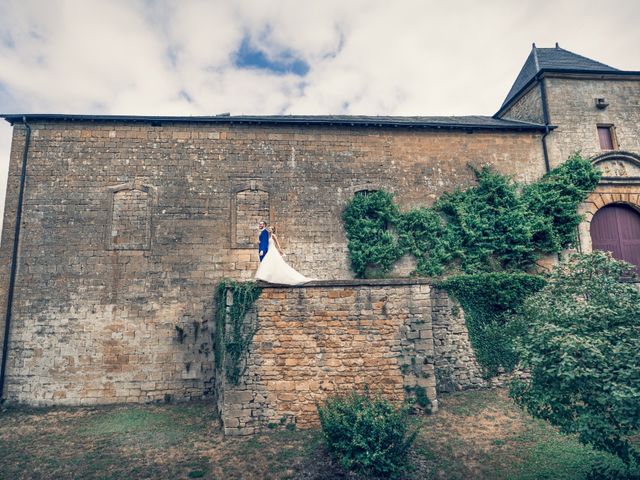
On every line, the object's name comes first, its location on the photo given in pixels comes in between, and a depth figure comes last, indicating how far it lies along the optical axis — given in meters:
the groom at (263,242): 8.91
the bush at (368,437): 6.02
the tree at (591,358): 4.94
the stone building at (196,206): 10.27
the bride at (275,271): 8.04
